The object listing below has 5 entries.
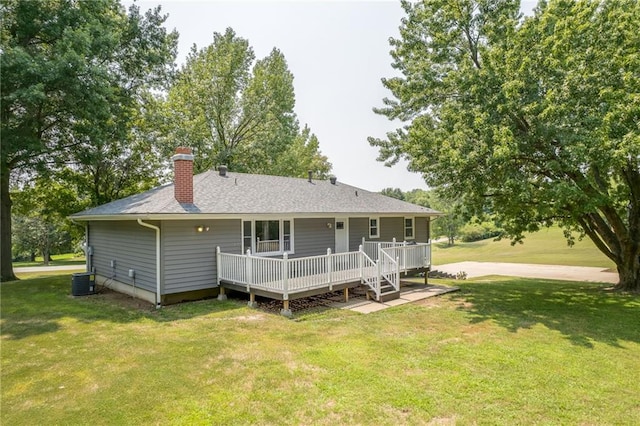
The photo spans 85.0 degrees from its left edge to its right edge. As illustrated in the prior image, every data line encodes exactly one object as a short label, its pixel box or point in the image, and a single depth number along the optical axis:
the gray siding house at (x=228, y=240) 9.75
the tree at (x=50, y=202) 20.00
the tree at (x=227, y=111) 25.12
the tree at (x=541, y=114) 9.13
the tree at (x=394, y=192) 94.56
